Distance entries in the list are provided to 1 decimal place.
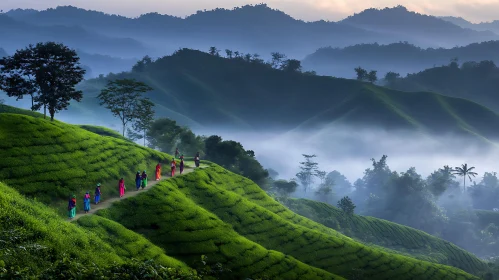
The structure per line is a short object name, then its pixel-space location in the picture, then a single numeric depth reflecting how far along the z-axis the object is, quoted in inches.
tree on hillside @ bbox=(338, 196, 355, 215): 4519.9
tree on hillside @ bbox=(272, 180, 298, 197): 6481.3
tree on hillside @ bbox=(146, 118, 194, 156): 4776.1
